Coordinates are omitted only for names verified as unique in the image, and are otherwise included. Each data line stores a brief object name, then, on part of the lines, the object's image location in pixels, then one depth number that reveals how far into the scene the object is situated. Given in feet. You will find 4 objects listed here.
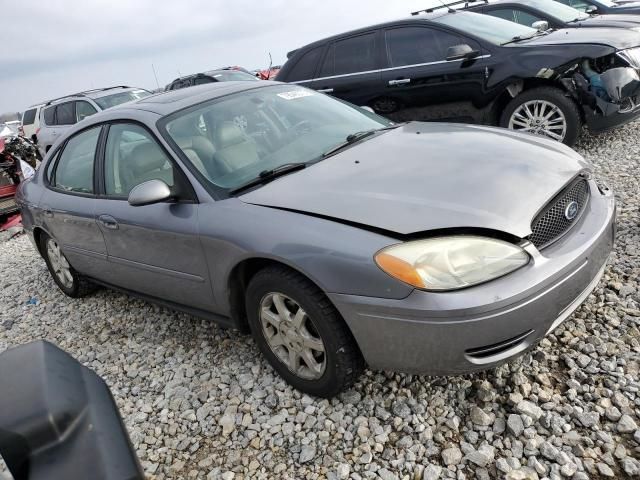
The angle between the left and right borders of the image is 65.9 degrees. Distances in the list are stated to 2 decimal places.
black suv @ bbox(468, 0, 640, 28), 22.82
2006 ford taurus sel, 6.24
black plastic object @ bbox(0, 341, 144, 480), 2.96
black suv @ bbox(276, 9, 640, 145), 15.71
